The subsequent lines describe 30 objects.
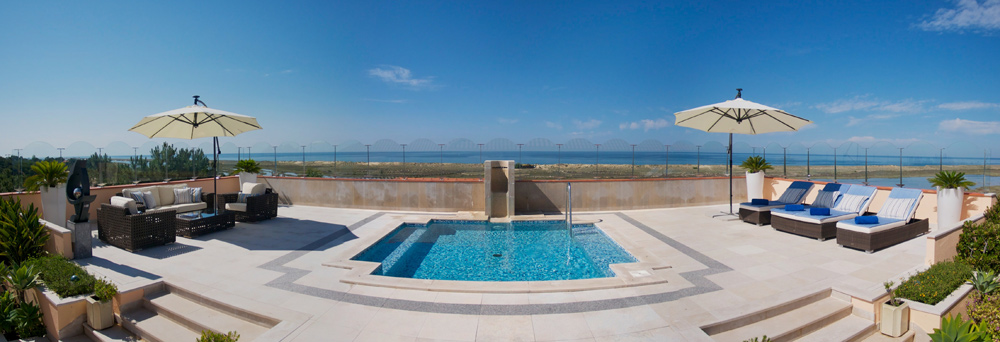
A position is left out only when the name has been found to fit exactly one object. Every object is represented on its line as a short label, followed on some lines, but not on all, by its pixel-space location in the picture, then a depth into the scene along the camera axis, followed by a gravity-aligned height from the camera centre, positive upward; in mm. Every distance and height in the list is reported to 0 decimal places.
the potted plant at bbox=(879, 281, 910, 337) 3822 -1657
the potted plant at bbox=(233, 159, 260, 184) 11242 -236
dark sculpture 5980 -488
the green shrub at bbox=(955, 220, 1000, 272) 4746 -1138
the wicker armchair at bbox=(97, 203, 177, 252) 6250 -1145
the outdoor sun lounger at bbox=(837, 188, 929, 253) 6262 -1181
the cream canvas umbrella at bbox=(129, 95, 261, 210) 8102 +849
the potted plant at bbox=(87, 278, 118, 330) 4176 -1647
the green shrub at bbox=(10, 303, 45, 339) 4293 -1847
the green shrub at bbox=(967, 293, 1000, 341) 3686 -1605
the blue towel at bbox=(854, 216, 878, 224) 6531 -1050
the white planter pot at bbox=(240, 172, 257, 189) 11328 -451
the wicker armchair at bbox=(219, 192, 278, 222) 8680 -1063
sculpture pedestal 5836 -1217
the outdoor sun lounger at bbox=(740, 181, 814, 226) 8508 -1058
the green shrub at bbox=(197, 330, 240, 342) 2919 -1406
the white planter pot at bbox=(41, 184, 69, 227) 6781 -759
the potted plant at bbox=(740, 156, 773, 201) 10578 -375
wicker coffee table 7160 -1220
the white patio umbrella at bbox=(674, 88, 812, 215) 8828 +1037
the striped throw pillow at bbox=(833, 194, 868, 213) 7937 -919
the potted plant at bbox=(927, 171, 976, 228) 7043 -681
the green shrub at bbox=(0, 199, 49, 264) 5285 -1042
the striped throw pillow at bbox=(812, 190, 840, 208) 8461 -880
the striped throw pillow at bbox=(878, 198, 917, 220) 7192 -949
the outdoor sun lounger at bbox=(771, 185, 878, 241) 7086 -1114
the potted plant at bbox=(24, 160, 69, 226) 6736 -461
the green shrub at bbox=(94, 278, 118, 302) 4223 -1470
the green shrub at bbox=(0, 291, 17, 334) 4270 -1741
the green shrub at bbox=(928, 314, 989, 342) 2941 -1400
